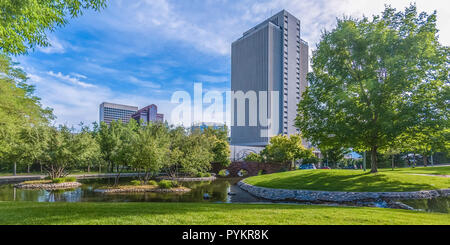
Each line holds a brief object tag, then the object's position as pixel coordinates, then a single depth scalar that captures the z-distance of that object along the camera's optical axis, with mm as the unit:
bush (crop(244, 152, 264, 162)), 48159
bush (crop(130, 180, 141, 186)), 24969
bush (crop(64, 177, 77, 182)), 27519
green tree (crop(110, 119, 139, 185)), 24375
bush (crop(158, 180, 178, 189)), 23778
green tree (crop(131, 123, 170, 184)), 23828
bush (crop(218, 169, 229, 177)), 45500
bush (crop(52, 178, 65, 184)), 26623
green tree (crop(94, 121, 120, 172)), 43488
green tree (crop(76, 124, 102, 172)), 27766
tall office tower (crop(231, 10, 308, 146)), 101562
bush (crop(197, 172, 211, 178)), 38531
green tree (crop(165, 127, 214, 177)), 29083
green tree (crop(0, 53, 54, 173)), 19328
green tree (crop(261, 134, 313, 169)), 41406
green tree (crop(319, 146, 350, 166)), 45250
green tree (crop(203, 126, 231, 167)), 44688
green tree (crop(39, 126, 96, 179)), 26734
